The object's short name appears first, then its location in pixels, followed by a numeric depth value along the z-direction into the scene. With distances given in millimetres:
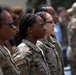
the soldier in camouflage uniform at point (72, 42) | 12093
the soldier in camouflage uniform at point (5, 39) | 6656
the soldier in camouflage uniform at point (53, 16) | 9792
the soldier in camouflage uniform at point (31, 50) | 7438
